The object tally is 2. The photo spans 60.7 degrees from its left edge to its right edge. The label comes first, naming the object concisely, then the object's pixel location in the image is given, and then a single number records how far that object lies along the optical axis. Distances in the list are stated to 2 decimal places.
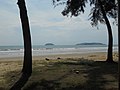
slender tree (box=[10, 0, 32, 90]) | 4.06
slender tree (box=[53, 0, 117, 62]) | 6.37
